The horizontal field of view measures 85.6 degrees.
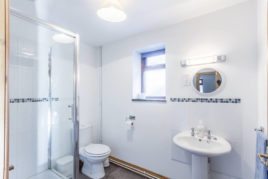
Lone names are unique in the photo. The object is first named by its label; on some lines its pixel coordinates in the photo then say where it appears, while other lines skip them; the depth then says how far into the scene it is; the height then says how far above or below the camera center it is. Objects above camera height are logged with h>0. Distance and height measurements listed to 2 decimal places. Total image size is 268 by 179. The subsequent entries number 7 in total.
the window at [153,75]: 2.43 +0.25
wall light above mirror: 1.70 +0.36
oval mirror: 1.75 +0.11
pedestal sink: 1.41 -0.62
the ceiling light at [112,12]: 1.33 +0.76
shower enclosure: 1.71 -0.14
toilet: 2.09 -1.01
